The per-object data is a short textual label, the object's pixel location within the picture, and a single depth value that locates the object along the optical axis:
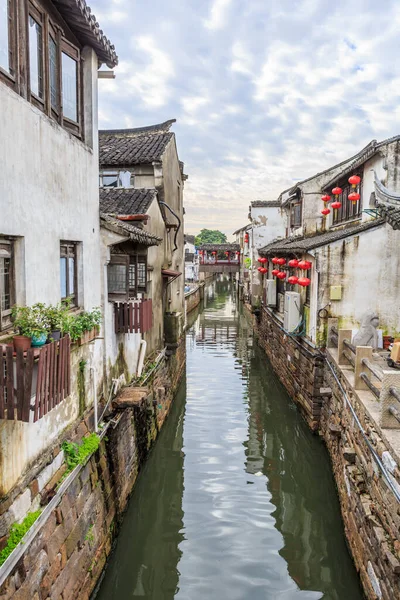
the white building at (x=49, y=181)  5.31
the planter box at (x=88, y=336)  7.18
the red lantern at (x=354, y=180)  14.72
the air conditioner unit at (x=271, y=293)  24.73
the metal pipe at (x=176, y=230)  15.06
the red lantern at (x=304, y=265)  14.78
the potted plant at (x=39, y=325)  5.22
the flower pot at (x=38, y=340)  5.20
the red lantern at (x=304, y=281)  14.84
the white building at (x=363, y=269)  13.80
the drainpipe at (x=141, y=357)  11.63
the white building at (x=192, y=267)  67.00
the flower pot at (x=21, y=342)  5.13
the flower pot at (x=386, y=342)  13.94
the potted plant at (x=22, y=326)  5.14
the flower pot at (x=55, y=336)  5.52
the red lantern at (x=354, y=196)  14.92
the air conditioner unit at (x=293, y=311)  16.33
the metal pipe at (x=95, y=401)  7.79
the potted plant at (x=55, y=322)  5.63
